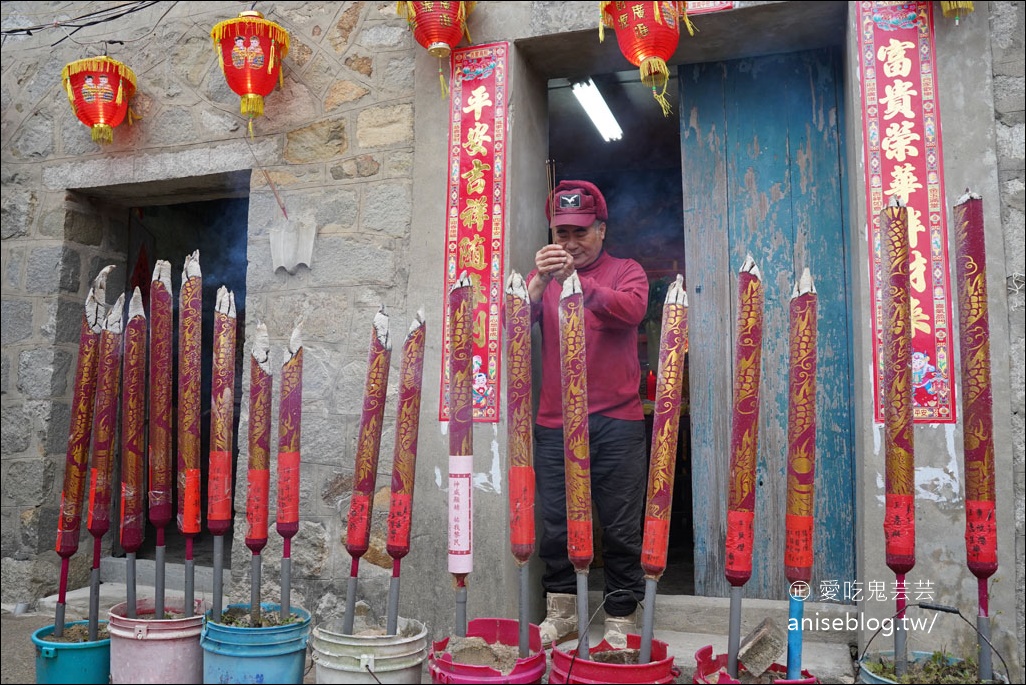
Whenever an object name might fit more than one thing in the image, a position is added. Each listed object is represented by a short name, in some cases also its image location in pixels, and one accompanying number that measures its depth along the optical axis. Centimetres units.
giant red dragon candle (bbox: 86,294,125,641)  262
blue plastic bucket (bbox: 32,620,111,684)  245
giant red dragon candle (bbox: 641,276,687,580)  203
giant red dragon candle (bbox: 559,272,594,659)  213
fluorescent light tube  500
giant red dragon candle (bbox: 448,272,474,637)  225
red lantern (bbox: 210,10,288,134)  381
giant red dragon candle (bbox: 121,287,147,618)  263
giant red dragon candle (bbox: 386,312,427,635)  232
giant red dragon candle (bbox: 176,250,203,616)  254
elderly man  329
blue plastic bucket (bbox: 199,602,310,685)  221
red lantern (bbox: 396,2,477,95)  353
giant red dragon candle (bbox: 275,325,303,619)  243
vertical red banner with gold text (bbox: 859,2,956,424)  298
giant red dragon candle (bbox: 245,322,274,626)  245
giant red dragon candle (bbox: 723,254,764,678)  200
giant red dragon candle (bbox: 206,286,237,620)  248
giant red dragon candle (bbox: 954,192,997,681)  192
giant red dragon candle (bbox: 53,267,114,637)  265
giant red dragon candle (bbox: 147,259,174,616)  258
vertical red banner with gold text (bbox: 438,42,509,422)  348
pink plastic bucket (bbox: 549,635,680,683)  195
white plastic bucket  212
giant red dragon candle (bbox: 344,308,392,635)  236
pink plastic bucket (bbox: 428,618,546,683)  203
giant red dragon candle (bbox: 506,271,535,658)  221
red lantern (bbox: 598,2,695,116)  327
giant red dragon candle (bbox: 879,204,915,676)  194
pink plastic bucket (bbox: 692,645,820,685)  201
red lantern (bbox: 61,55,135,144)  413
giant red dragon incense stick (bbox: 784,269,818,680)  197
